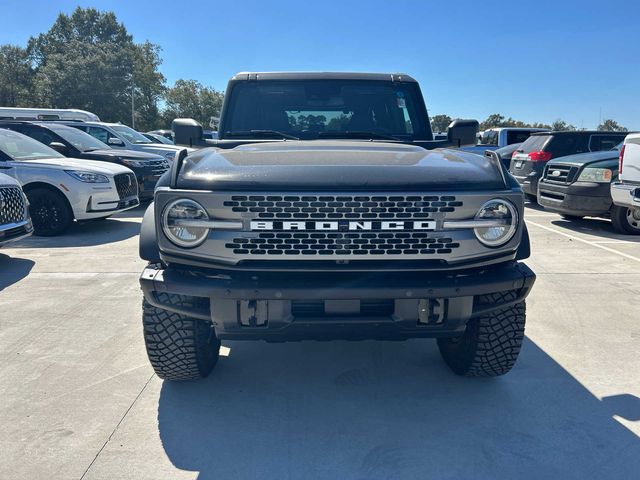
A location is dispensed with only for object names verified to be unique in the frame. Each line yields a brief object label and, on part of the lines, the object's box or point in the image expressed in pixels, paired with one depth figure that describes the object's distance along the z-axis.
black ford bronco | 2.53
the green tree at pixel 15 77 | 61.91
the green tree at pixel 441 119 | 39.66
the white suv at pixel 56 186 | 7.95
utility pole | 56.18
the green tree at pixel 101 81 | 55.62
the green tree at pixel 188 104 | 67.38
